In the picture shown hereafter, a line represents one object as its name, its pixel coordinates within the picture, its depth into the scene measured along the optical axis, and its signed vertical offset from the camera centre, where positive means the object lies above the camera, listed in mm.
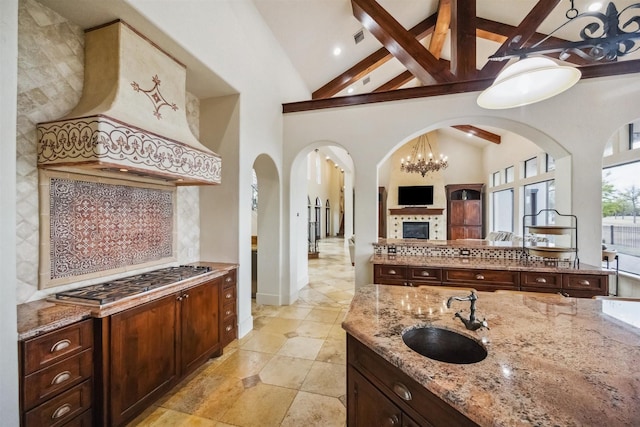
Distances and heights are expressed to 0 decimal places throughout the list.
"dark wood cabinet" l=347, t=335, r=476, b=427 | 963 -767
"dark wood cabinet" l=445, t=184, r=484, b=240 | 9258 +180
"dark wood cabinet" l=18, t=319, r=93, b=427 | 1395 -908
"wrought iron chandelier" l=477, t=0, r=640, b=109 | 1555 +887
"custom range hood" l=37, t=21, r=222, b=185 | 1742 +704
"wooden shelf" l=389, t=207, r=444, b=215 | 9242 +175
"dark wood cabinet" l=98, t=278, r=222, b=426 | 1755 -1029
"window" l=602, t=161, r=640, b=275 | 3914 +59
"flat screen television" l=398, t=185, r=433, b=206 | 9500 +746
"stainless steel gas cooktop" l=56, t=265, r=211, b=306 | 1816 -557
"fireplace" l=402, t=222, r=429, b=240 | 9391 -489
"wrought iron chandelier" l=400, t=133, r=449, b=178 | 8297 +1812
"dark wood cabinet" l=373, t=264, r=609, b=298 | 3025 -751
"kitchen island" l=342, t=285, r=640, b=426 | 808 -574
